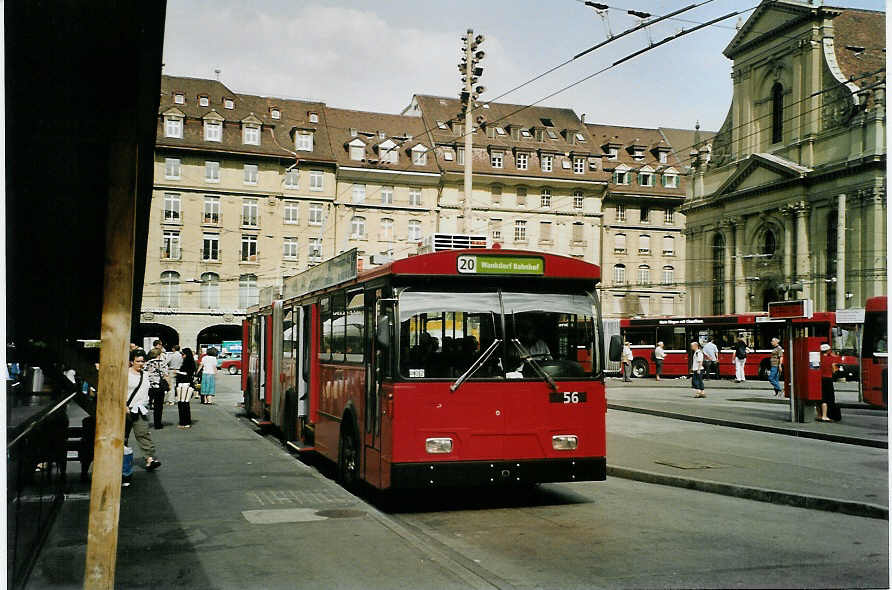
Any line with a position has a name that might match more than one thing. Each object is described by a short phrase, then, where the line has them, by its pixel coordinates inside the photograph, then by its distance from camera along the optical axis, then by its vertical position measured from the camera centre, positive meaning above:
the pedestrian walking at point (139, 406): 12.83 -0.86
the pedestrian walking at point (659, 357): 42.91 -0.05
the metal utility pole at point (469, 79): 24.77 +7.48
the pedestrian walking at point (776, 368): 29.06 -0.30
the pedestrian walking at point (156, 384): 19.88 -0.85
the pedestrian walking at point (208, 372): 28.66 -0.80
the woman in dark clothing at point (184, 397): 20.66 -1.13
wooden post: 5.07 -0.19
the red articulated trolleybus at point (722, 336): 37.78 +0.94
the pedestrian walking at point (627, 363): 40.94 -0.35
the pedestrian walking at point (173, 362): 27.22 -0.49
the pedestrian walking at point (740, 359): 34.69 -0.08
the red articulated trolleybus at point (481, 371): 9.60 -0.20
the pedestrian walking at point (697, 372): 29.62 -0.50
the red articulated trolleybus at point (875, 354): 23.39 +0.16
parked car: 60.47 -1.19
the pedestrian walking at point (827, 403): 20.25 -0.94
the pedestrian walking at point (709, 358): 35.97 -0.04
